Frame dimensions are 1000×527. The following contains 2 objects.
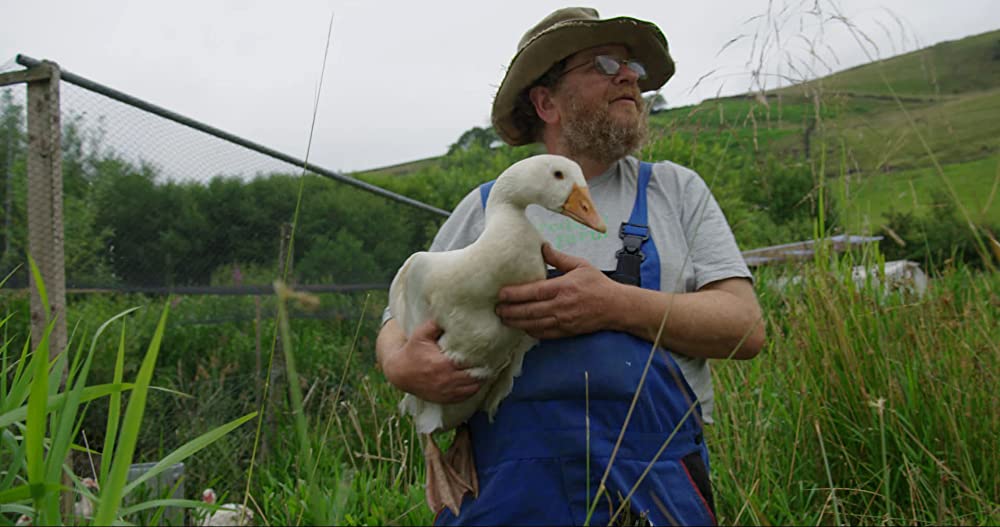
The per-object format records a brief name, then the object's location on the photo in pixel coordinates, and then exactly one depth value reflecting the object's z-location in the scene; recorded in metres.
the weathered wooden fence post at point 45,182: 2.52
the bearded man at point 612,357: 1.62
